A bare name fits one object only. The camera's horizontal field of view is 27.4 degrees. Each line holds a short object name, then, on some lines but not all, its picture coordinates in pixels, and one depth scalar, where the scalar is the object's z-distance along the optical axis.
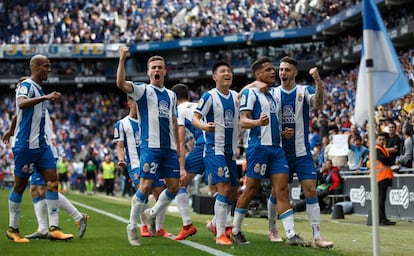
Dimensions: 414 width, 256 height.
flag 6.85
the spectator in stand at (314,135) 27.55
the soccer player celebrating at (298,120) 10.90
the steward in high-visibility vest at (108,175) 36.06
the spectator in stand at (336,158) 22.56
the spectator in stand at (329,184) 20.89
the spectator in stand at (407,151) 18.45
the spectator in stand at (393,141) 18.04
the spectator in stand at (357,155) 21.12
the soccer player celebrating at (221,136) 11.12
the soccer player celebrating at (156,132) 10.92
